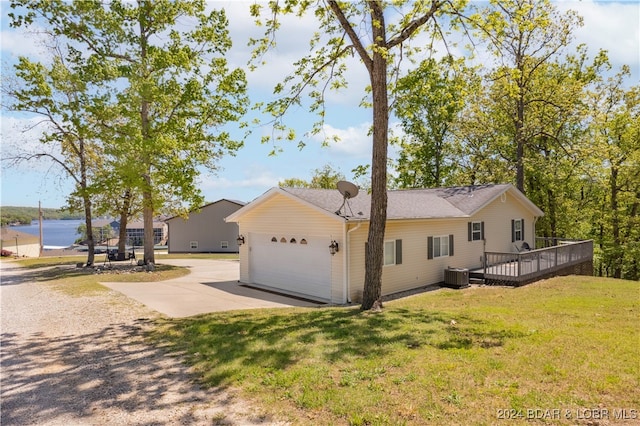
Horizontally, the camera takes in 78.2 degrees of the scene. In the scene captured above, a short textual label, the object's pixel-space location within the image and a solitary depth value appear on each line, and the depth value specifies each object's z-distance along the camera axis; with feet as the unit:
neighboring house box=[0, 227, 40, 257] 156.75
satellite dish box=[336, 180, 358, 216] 44.96
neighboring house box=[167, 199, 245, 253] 127.44
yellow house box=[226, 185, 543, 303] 43.70
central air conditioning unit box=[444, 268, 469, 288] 52.90
